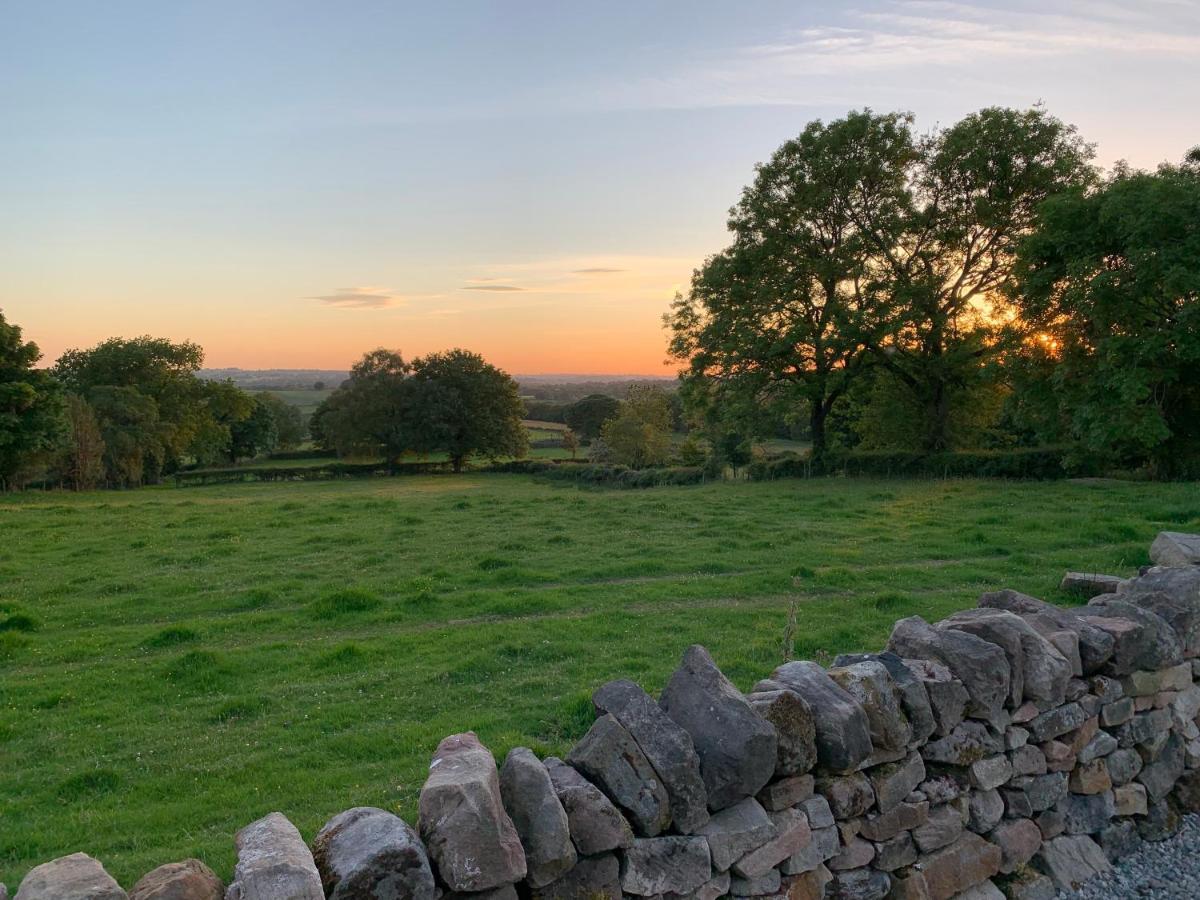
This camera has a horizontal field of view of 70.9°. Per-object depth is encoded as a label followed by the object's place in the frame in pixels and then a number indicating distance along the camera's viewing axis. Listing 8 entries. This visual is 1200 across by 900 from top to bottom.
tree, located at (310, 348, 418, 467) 64.12
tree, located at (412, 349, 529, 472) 63.28
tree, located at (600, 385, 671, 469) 62.56
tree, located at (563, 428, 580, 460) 81.54
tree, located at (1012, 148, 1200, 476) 24.20
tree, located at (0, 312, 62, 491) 36.44
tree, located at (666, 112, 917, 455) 34.31
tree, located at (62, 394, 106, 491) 46.66
